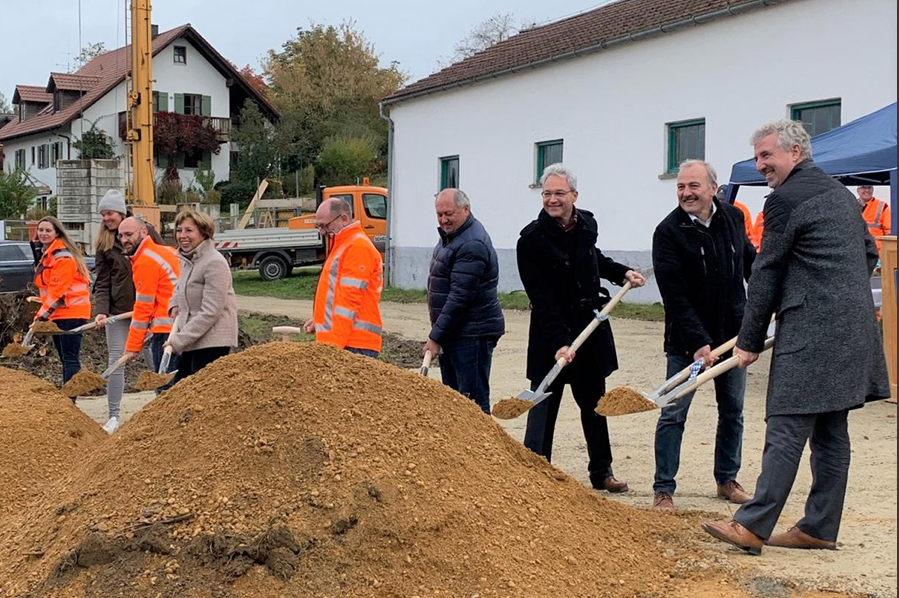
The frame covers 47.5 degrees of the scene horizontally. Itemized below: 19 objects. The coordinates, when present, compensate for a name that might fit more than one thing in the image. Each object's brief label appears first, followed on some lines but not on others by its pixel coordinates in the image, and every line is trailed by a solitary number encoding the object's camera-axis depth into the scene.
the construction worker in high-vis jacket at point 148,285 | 7.79
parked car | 21.02
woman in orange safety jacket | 8.64
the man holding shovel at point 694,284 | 5.57
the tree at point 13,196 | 43.41
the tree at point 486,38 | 53.97
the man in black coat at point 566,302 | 5.96
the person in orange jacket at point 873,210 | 11.98
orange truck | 27.41
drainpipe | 26.23
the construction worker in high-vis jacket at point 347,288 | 6.20
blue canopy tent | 9.47
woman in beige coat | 6.81
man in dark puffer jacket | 6.28
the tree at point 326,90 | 48.09
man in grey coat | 4.58
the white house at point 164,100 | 49.16
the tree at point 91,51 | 67.50
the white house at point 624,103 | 15.20
